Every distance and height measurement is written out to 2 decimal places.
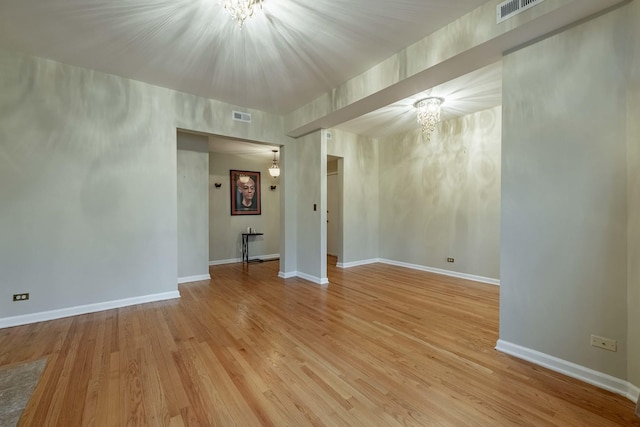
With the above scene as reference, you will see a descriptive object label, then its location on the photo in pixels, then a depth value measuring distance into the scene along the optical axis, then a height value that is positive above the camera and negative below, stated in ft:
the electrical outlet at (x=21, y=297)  9.53 -3.27
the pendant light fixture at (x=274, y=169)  21.74 +2.98
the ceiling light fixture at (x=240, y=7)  6.48 +4.88
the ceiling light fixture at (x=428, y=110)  12.97 +4.71
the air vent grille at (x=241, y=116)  14.33 +4.84
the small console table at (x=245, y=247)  21.70 -3.42
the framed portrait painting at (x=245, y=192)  21.63 +1.09
